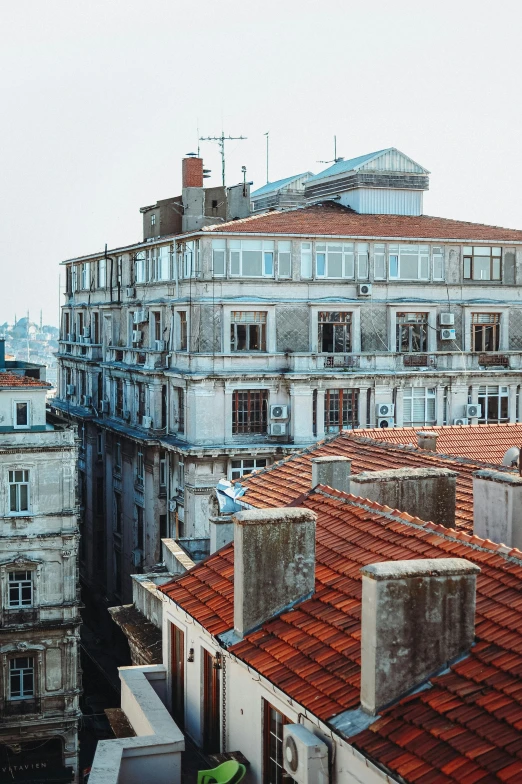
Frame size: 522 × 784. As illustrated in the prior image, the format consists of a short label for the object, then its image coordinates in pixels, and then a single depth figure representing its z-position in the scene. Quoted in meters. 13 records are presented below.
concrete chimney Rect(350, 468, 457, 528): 14.57
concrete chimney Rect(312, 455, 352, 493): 17.31
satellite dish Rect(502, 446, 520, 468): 20.08
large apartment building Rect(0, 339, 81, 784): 35.34
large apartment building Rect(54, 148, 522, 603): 42.59
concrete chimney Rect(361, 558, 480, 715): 9.05
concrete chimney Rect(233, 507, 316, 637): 11.46
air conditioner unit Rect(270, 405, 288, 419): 42.50
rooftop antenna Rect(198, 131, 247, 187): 55.77
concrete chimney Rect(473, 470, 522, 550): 13.01
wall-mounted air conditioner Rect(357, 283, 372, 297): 44.12
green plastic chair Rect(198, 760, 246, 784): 11.03
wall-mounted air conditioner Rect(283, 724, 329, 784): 9.32
